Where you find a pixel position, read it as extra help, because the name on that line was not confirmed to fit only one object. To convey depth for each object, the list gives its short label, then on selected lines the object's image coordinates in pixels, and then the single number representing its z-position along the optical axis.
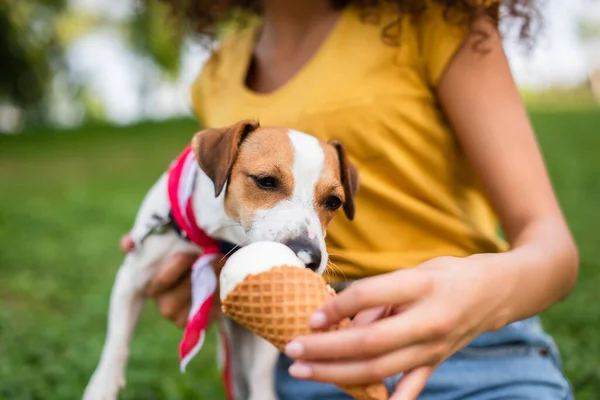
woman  0.58
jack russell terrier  0.56
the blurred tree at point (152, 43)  16.40
